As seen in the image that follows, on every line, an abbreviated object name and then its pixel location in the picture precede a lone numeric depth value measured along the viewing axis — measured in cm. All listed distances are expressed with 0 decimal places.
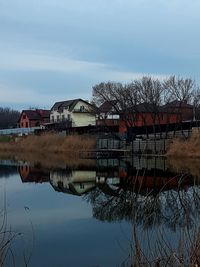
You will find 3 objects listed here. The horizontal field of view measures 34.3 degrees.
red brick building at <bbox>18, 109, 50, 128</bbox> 7705
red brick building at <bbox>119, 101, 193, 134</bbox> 4360
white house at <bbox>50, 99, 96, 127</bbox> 6532
